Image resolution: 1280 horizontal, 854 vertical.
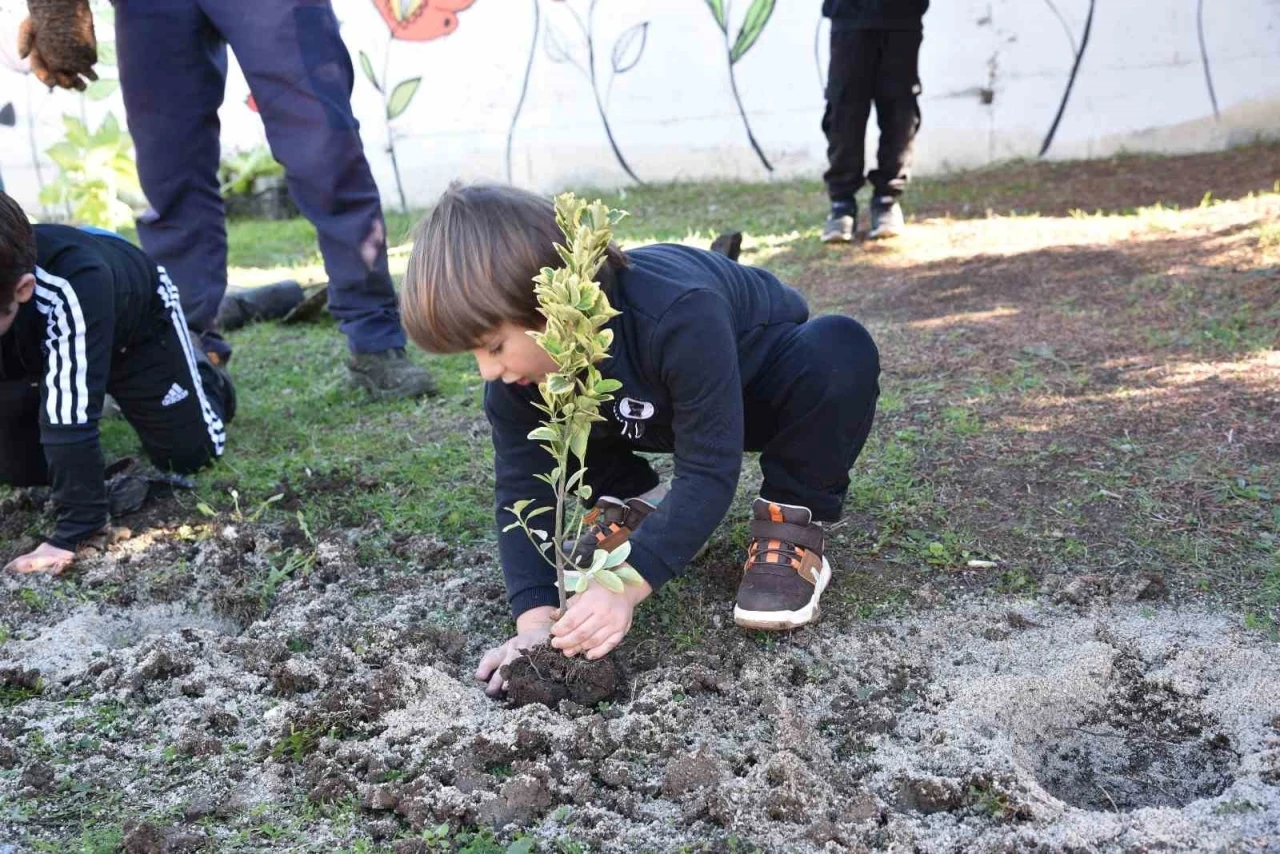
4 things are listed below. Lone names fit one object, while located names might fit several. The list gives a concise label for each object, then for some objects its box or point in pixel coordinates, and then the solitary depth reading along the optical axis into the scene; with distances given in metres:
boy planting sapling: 1.95
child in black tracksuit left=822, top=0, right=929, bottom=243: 5.27
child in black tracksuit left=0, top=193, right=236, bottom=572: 2.87
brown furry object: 3.62
